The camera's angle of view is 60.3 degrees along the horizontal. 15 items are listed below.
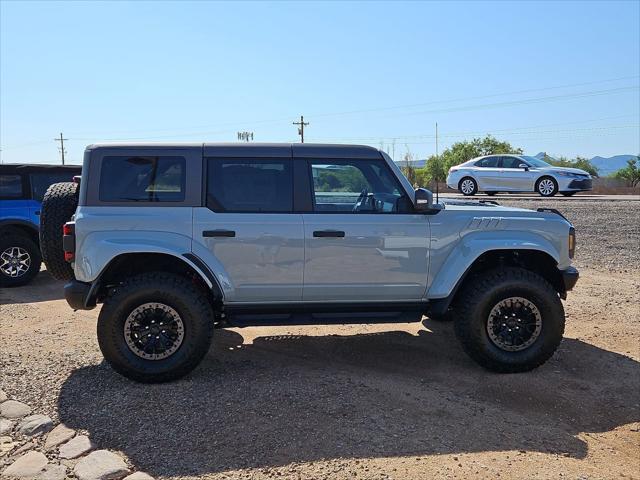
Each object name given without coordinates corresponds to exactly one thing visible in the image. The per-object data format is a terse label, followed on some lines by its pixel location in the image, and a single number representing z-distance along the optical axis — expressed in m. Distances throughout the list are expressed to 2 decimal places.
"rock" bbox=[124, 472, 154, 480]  3.21
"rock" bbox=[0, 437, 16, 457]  3.57
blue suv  8.38
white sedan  16.44
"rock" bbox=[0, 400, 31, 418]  4.05
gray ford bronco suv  4.55
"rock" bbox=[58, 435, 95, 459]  3.51
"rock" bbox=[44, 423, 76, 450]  3.64
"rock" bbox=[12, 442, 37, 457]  3.56
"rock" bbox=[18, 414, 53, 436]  3.81
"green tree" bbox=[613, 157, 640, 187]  45.13
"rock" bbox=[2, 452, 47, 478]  3.31
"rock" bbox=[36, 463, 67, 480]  3.28
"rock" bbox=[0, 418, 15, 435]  3.82
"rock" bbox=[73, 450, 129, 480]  3.26
